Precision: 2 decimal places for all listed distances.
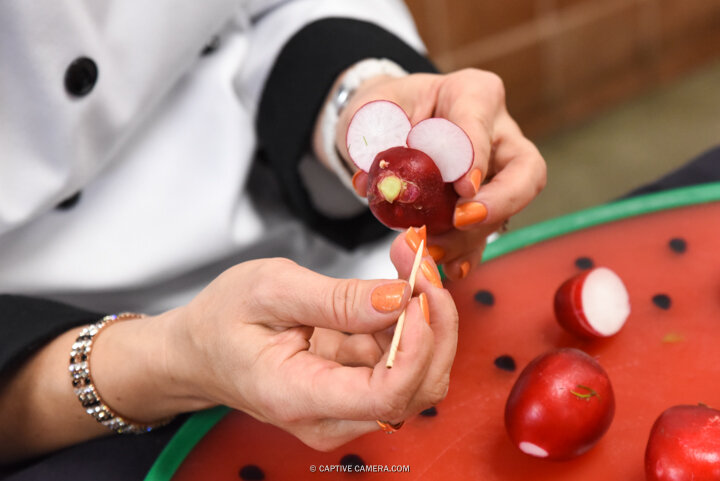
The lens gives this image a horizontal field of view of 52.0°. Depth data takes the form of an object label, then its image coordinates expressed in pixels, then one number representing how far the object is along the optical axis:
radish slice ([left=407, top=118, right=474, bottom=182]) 0.56
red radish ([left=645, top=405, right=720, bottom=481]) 0.48
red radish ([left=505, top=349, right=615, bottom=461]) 0.52
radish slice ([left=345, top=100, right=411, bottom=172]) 0.58
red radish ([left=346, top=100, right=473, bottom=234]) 0.56
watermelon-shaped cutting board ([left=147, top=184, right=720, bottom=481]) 0.55
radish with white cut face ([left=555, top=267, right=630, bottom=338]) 0.60
